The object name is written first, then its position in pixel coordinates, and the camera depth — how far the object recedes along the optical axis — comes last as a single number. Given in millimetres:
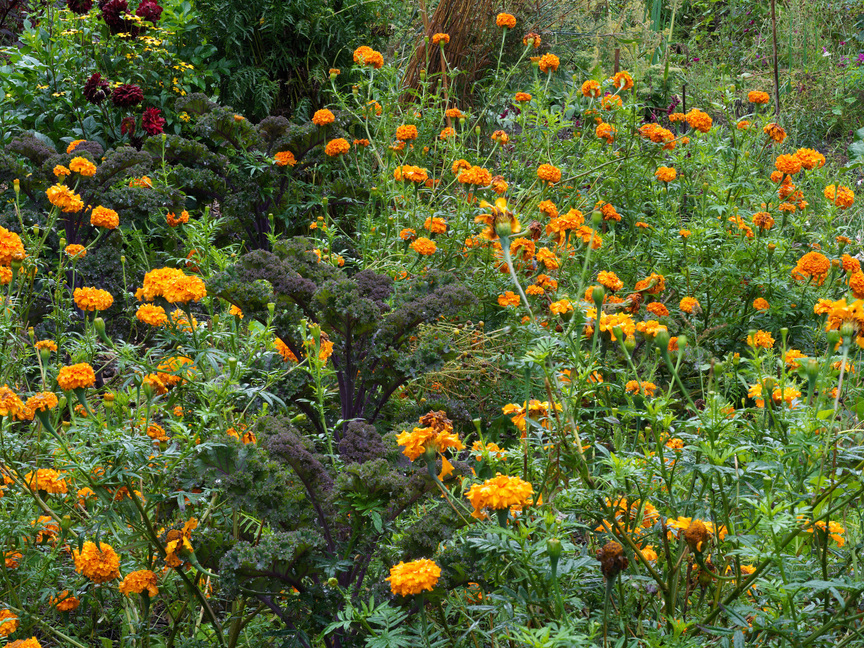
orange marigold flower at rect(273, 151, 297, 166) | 3656
